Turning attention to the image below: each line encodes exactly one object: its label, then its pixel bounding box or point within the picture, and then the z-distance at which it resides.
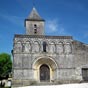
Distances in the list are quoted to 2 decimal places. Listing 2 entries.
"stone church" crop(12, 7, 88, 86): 16.17
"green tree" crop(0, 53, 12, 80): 24.32
